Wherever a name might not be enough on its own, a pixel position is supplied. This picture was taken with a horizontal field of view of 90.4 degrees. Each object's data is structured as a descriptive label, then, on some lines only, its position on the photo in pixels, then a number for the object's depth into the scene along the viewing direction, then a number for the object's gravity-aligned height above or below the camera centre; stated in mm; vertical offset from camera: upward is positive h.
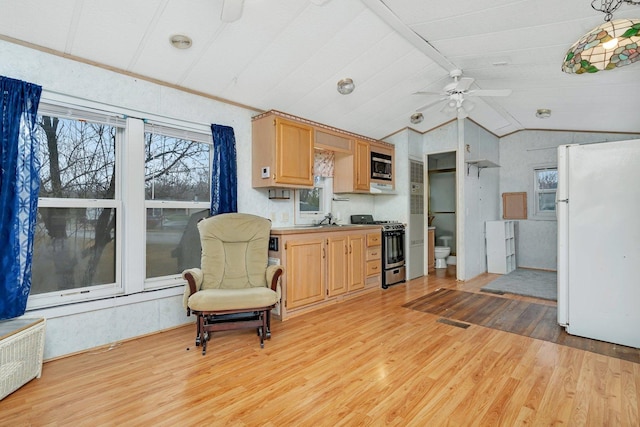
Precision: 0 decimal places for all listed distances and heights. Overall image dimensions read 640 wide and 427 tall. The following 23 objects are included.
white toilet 6281 -817
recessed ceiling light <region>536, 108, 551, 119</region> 4762 +1557
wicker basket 1928 -888
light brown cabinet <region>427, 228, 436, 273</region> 6031 -760
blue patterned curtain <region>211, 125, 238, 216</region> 3371 +440
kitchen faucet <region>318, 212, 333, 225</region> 4616 -59
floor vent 3191 -1127
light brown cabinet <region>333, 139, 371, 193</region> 4703 +663
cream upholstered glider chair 2660 -613
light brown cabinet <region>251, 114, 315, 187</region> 3562 +711
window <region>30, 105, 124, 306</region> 2525 +52
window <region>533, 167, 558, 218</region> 6035 +436
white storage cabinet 5773 -611
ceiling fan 3430 +1354
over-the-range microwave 5019 +770
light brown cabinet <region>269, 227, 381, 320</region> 3422 -647
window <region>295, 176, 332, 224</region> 4387 +177
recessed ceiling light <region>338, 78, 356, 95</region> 3537 +1441
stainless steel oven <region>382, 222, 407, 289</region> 4781 -636
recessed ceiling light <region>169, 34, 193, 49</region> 2490 +1385
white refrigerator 2668 -241
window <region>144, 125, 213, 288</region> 3107 +186
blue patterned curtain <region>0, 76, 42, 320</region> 2209 +185
